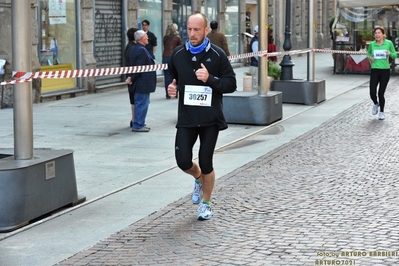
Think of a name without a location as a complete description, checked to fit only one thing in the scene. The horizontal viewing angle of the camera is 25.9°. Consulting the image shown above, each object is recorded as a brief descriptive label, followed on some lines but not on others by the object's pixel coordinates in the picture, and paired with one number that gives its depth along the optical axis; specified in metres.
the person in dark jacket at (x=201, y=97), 7.29
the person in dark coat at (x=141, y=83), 13.55
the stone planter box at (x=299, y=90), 18.44
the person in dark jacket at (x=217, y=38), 19.34
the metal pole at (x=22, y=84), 7.40
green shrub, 19.66
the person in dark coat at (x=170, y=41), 20.16
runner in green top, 15.04
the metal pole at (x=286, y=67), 18.88
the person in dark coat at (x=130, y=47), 14.00
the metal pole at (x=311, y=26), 19.44
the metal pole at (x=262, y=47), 14.88
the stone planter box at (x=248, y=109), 14.66
